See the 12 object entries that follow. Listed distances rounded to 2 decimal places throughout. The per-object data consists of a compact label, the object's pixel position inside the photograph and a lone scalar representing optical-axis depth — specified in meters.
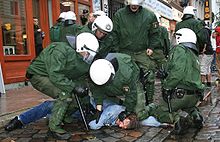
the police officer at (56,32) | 7.82
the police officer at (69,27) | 7.68
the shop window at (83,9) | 13.66
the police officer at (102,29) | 5.86
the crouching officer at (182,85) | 5.27
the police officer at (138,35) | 6.74
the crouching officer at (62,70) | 5.19
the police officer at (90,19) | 7.37
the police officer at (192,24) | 8.79
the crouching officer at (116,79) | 5.18
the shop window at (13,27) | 10.27
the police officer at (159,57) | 7.37
